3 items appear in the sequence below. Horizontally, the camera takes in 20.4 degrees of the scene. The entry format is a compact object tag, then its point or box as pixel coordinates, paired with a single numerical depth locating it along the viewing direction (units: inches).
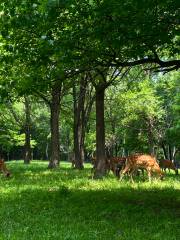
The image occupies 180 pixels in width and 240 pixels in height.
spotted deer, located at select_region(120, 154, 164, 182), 926.4
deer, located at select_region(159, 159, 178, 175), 1400.1
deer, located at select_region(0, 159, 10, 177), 1046.6
